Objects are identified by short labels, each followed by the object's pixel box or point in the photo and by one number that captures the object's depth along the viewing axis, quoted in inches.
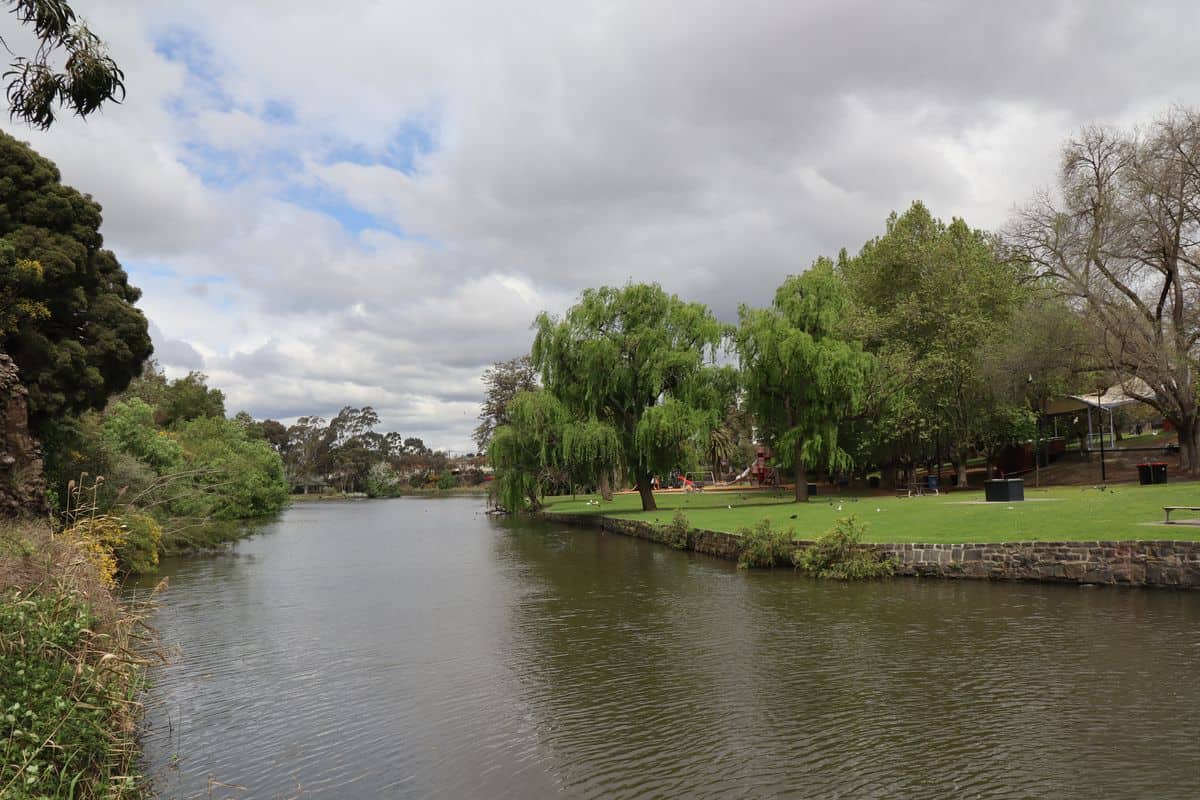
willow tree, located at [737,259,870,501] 1328.7
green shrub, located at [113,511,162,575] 831.1
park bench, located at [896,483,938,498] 1339.8
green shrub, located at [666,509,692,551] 1084.5
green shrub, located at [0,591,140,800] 220.9
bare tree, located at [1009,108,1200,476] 1154.0
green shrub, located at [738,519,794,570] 831.1
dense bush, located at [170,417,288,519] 1288.1
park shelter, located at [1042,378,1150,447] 1544.0
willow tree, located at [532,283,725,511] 1406.3
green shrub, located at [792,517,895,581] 743.1
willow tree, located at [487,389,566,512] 1441.9
